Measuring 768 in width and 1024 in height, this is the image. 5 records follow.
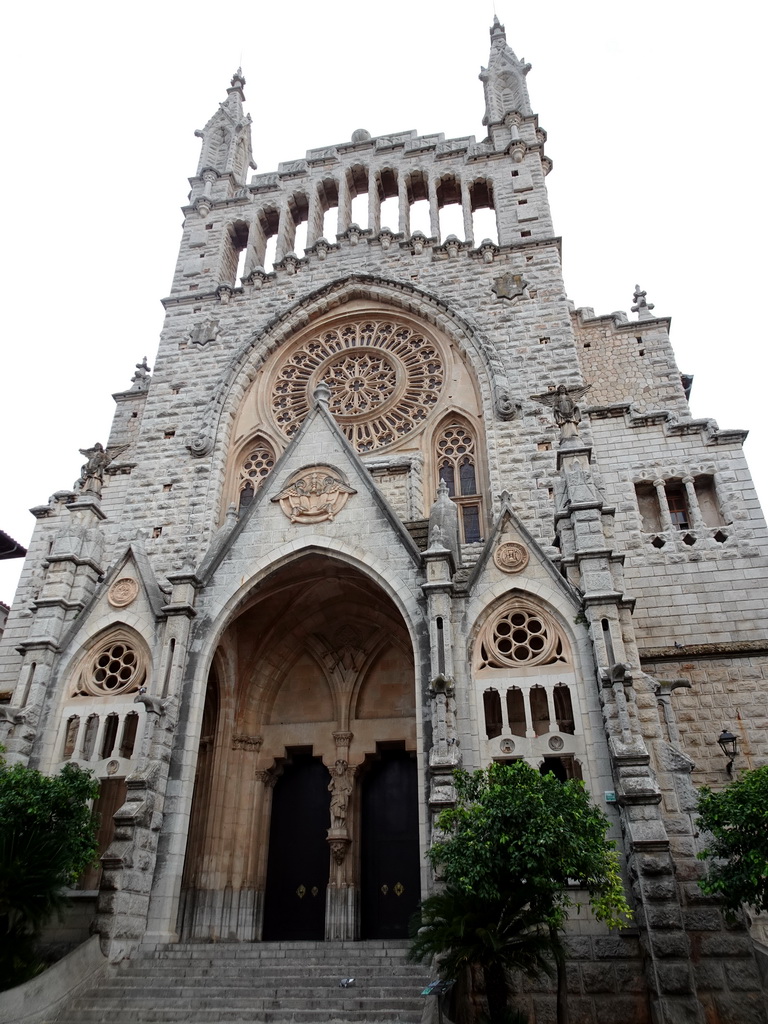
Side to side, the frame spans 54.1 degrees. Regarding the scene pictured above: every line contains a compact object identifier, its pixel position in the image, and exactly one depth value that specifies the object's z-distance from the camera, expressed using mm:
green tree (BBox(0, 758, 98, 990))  9836
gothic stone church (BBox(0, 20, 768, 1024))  11500
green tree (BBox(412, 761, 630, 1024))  8477
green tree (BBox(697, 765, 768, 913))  8914
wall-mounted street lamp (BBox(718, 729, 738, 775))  13205
